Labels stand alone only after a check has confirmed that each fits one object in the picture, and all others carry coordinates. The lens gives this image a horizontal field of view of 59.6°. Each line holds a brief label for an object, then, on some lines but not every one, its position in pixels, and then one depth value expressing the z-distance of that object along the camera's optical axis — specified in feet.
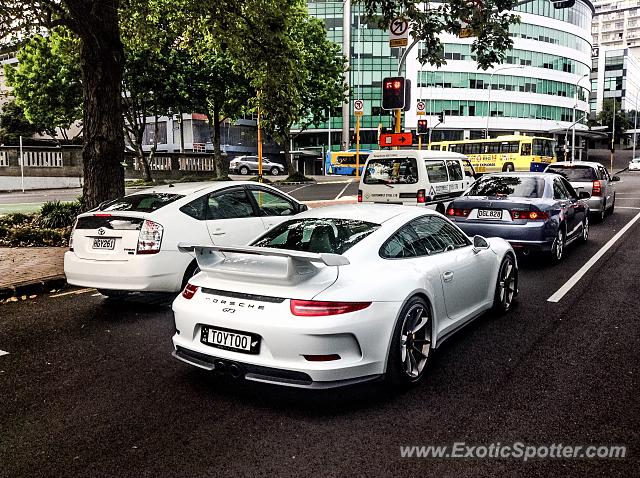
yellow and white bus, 133.39
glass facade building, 223.51
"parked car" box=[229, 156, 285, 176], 165.58
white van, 44.98
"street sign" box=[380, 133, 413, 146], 53.93
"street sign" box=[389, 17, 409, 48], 38.24
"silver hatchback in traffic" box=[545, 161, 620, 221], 49.96
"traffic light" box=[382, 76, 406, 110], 51.57
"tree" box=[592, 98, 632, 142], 312.50
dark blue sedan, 29.25
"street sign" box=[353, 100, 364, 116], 94.68
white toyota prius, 20.52
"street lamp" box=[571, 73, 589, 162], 261.75
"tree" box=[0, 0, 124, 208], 35.78
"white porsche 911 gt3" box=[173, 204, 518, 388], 12.03
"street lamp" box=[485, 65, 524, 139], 223.30
